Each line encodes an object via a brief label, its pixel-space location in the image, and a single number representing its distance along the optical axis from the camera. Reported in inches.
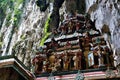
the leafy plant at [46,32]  789.9
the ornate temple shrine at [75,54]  566.3
